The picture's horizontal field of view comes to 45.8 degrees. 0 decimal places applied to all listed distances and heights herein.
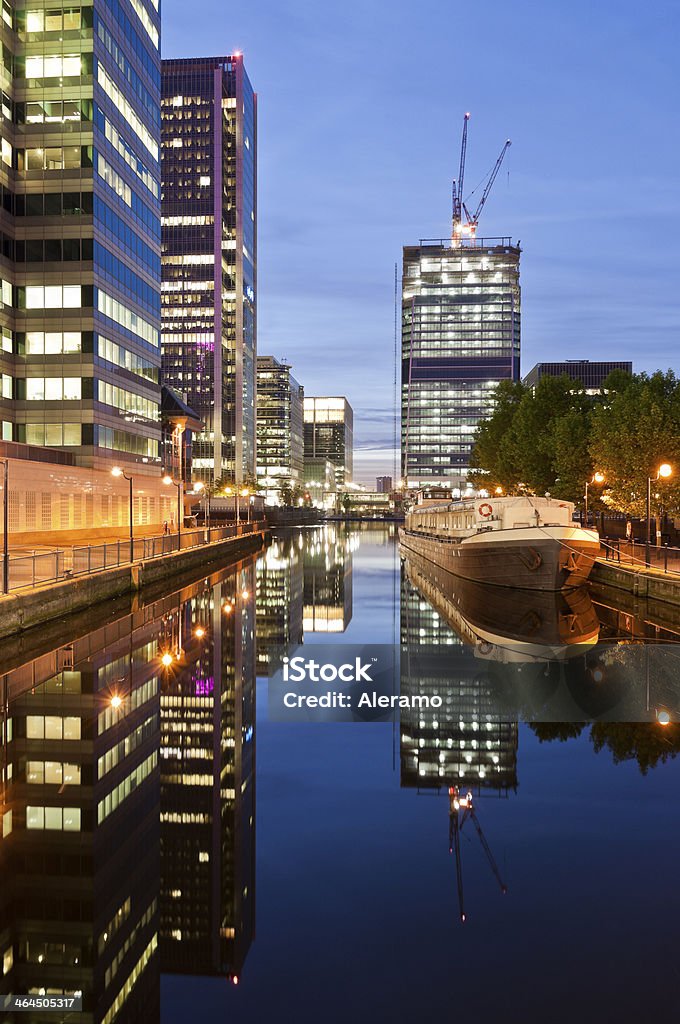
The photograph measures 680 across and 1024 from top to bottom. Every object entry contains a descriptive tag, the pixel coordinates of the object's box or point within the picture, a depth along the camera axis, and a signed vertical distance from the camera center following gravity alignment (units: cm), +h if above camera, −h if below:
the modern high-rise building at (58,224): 6894 +2386
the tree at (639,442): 5222 +381
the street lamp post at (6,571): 2605 -235
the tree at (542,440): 7219 +601
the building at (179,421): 12952 +1253
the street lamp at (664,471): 3908 +135
